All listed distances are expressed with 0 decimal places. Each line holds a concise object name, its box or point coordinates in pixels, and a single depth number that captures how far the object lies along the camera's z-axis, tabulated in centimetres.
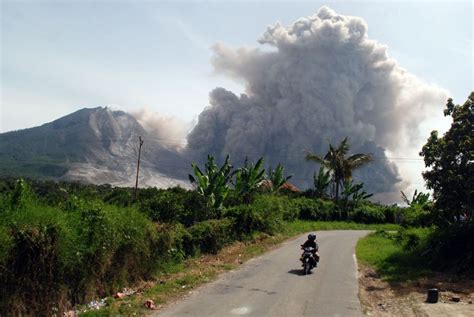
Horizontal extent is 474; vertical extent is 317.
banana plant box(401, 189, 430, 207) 5103
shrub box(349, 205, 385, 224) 5078
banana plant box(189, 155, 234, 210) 2502
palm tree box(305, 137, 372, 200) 5153
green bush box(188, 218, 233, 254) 1772
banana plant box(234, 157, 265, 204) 3120
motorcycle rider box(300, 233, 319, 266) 1616
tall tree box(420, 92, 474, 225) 1717
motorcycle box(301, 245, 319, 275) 1550
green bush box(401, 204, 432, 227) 1945
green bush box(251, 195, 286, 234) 2730
